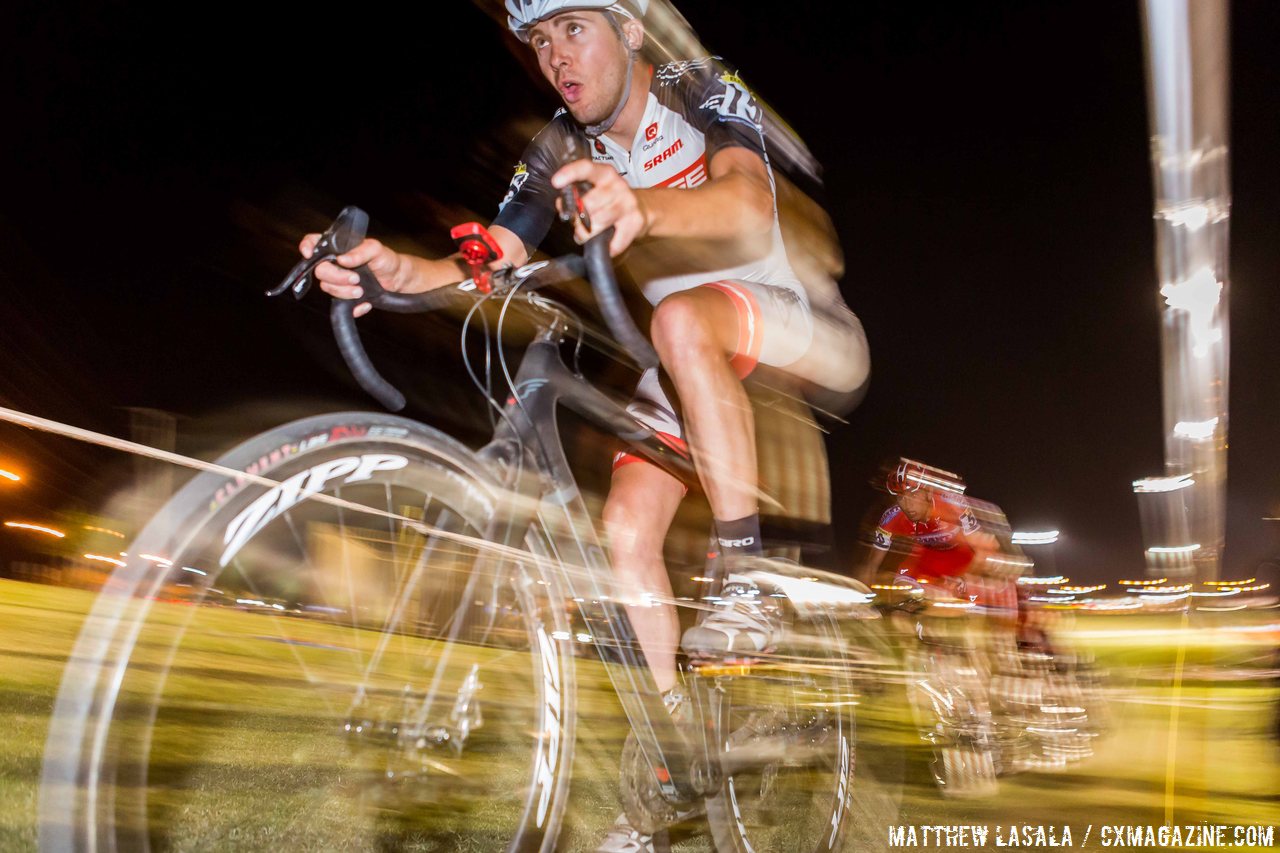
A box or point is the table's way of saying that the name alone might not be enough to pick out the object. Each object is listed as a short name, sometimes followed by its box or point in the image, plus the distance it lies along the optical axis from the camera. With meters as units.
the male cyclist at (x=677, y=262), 2.02
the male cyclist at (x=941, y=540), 4.74
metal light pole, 7.62
